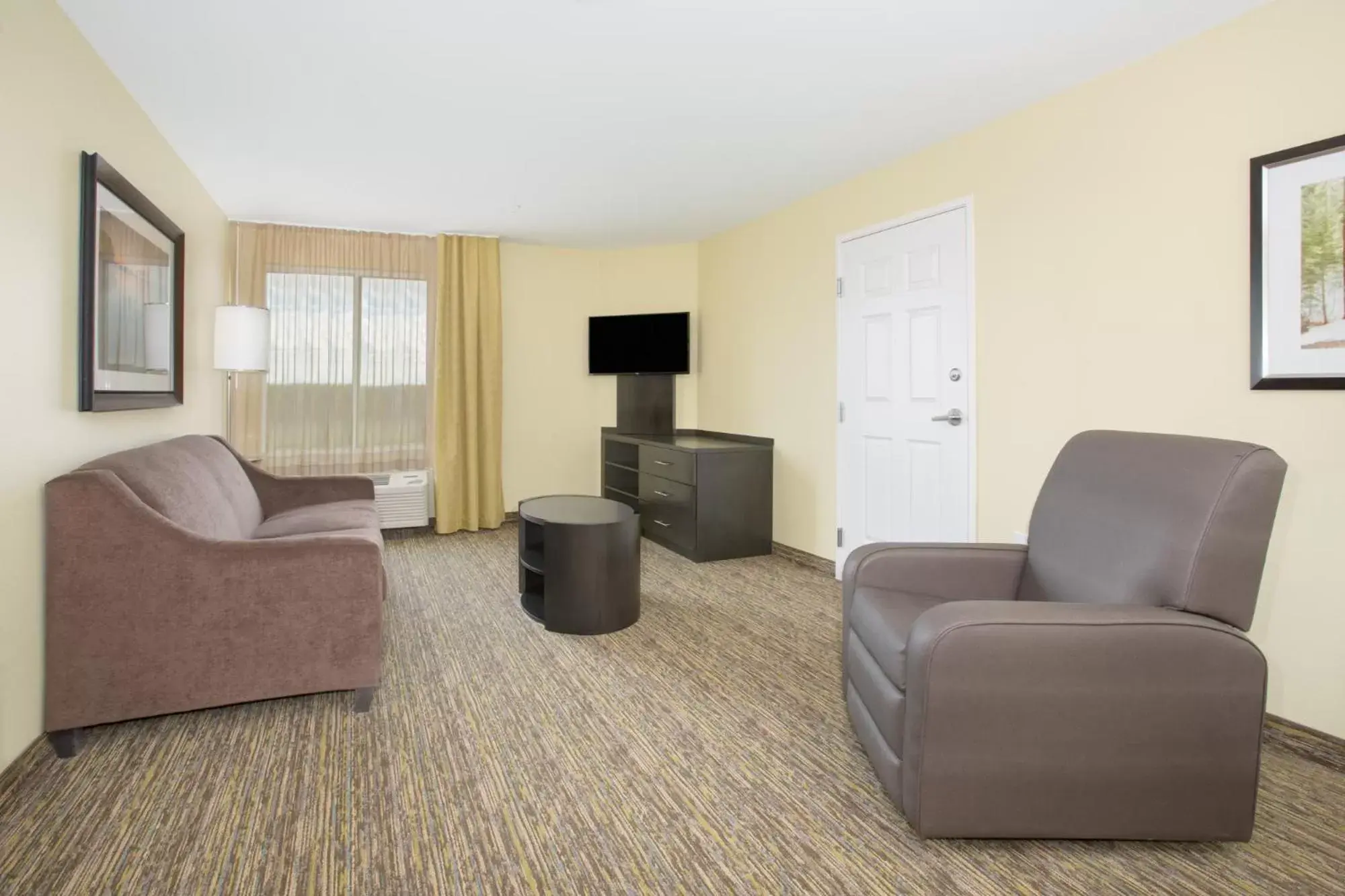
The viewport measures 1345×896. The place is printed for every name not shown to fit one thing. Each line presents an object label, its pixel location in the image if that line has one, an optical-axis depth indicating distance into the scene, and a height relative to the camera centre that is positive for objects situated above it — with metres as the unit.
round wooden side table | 3.19 -0.61
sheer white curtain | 4.91 +0.68
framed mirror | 2.33 +0.58
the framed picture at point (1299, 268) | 2.06 +0.55
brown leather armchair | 1.56 -0.59
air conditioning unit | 5.21 -0.44
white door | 3.39 +0.31
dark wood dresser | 4.56 -0.37
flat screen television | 5.60 +0.81
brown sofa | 2.06 -0.53
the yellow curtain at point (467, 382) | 5.32 +0.47
